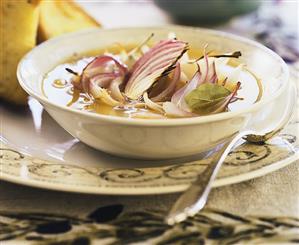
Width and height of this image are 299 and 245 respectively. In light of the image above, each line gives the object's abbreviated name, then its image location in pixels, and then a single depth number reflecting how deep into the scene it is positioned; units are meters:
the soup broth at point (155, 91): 0.40
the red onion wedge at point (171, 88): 0.43
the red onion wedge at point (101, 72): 0.45
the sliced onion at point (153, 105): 0.41
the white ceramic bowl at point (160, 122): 0.37
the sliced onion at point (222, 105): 0.41
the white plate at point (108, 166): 0.35
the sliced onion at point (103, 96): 0.42
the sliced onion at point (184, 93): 0.41
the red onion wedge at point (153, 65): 0.43
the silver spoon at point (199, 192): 0.34
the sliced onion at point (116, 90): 0.43
